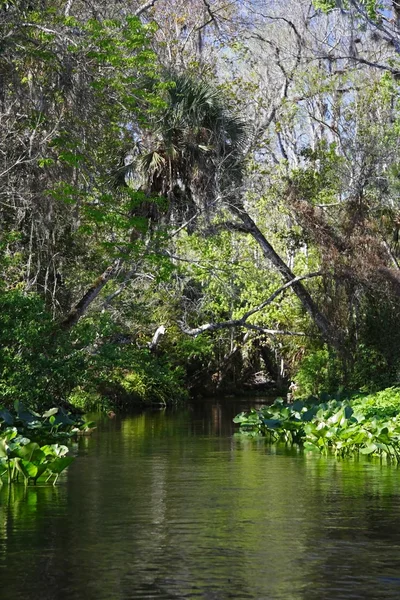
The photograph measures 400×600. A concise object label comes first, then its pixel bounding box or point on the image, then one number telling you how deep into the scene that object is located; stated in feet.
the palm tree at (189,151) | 76.13
